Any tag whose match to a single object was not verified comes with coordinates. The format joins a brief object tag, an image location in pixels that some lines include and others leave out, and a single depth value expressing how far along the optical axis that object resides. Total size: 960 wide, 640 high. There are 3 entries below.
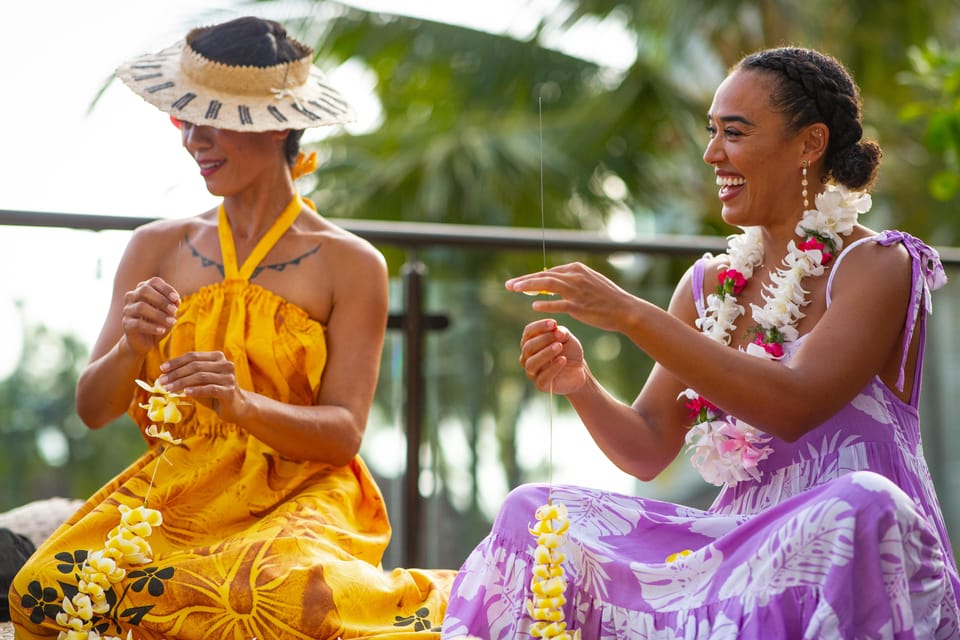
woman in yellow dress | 4.65
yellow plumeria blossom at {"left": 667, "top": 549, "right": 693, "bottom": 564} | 4.11
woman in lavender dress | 3.66
